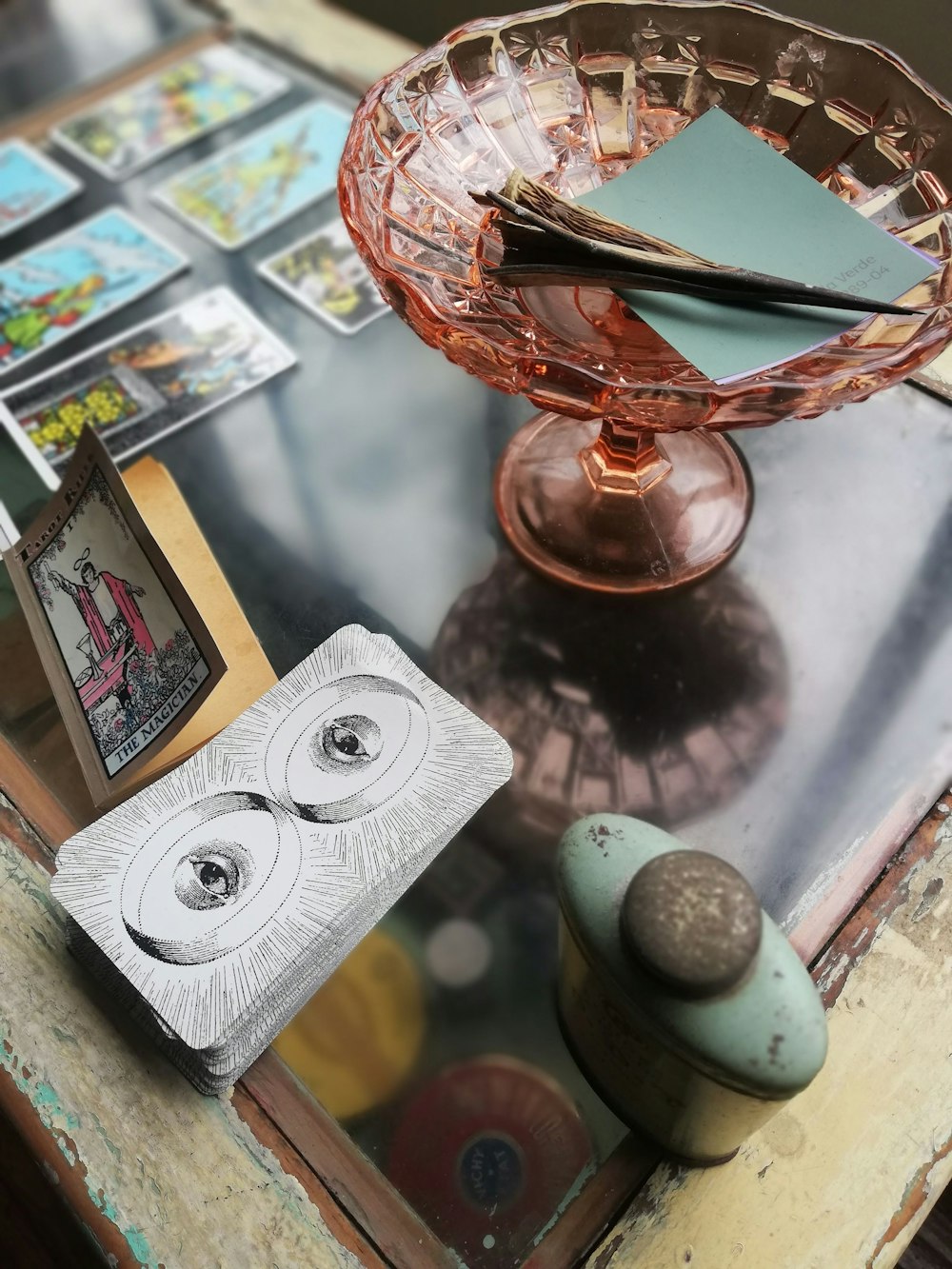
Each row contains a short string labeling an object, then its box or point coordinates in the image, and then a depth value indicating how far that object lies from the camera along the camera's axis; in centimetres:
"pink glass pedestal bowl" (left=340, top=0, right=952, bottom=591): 63
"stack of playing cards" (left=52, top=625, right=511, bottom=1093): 49
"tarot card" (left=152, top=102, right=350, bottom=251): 93
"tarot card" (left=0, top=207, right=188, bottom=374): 85
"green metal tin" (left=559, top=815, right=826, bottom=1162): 37
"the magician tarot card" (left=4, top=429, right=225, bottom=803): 56
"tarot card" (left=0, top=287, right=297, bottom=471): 78
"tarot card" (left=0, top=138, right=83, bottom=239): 94
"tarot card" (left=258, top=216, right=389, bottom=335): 85
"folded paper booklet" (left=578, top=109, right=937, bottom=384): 54
